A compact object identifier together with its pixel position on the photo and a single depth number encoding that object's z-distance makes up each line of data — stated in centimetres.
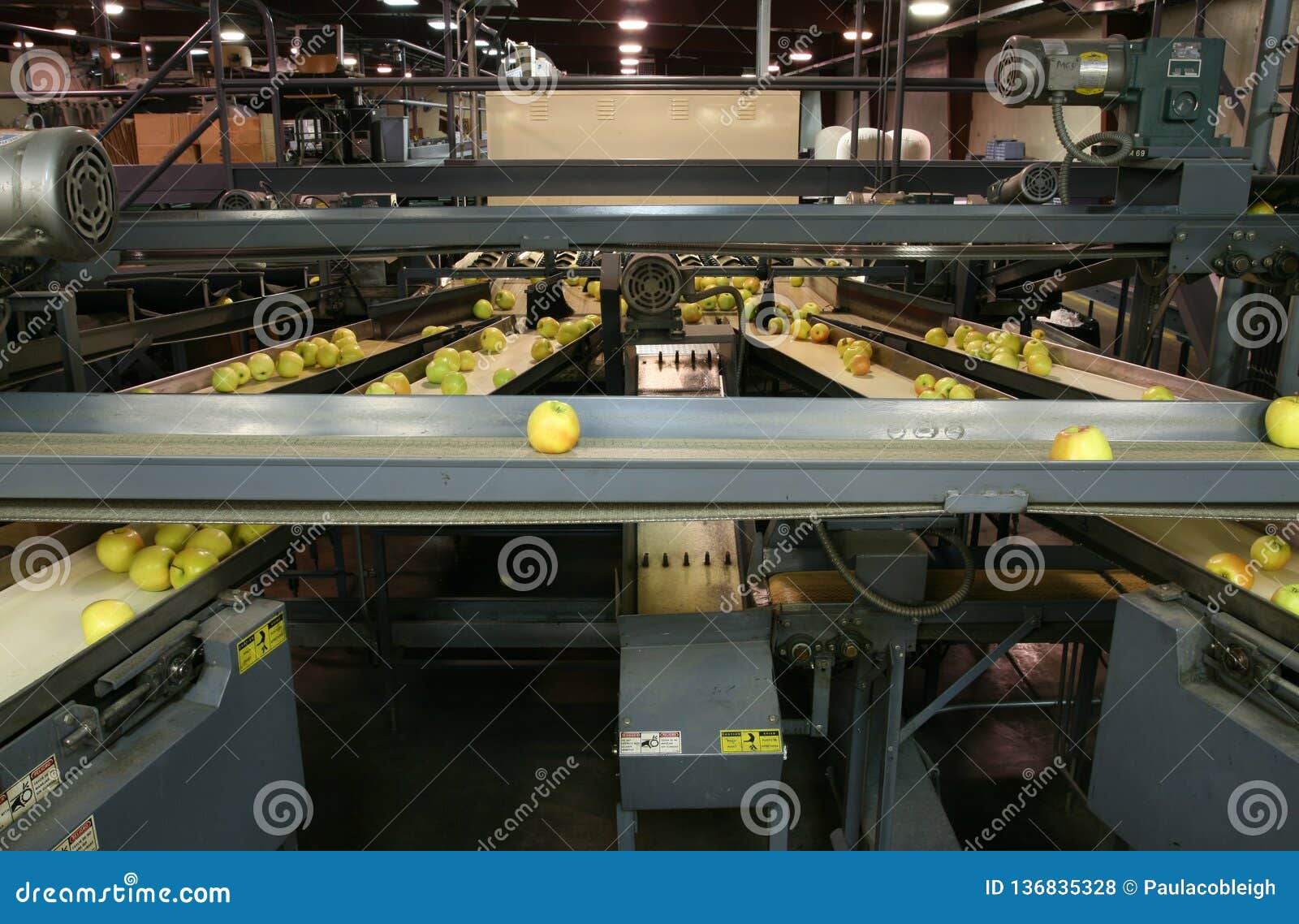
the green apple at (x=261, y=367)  390
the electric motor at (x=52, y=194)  162
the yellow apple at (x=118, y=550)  221
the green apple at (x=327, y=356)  429
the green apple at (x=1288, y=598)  184
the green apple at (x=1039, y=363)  374
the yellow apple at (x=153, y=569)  208
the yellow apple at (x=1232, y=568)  202
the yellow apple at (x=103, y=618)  188
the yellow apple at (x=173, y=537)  222
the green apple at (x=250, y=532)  227
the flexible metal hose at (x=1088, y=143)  278
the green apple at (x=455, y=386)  371
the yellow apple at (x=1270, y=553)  212
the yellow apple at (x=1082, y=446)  183
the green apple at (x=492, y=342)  483
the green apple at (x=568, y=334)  503
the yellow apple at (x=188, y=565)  207
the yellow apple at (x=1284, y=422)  197
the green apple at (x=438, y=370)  400
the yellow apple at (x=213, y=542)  219
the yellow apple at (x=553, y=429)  191
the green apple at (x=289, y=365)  407
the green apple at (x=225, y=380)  359
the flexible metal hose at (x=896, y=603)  238
